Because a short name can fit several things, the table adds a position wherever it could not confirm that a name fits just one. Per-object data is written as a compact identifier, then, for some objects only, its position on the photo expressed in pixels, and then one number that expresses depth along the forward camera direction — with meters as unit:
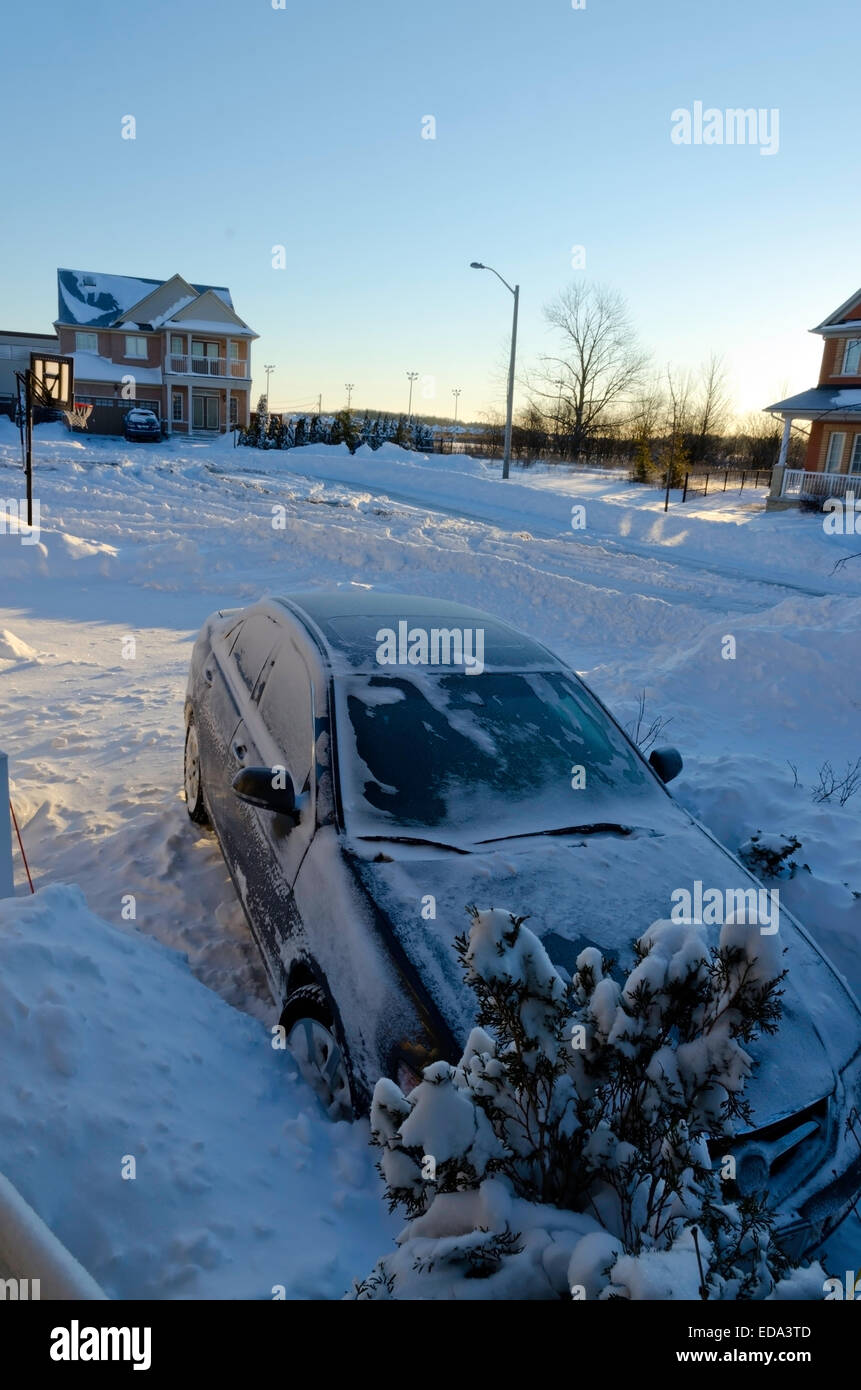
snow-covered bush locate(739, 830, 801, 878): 4.89
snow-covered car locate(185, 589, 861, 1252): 2.77
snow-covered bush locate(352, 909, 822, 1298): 1.83
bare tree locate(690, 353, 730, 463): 53.78
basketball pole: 14.69
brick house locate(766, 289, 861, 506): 30.00
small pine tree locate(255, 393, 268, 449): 44.06
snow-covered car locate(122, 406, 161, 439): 41.66
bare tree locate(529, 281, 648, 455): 55.88
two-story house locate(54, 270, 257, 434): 51.94
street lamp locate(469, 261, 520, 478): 31.88
